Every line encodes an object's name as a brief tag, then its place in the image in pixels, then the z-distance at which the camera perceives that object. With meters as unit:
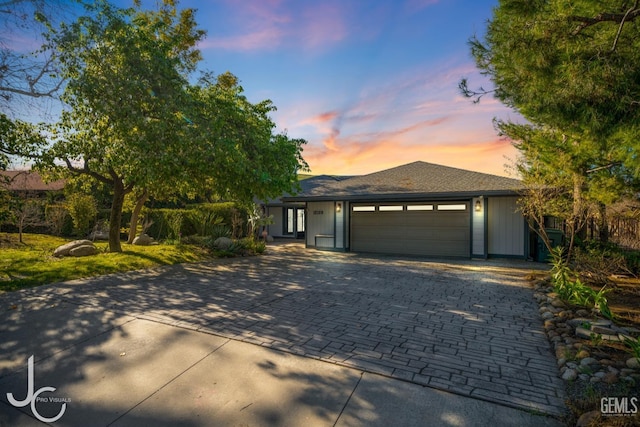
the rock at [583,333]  4.00
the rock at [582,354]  3.40
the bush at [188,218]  14.98
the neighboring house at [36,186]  9.23
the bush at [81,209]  14.61
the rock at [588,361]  3.26
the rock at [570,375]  3.03
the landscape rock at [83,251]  10.16
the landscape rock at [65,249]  10.07
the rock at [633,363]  3.18
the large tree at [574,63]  3.89
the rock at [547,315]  4.87
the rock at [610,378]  2.92
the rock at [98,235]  14.86
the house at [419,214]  11.38
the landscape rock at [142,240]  14.06
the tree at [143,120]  7.86
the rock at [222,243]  12.07
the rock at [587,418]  2.34
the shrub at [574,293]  4.77
